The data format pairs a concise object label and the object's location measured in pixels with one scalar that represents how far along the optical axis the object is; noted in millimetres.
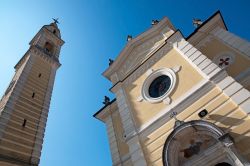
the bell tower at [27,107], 10269
